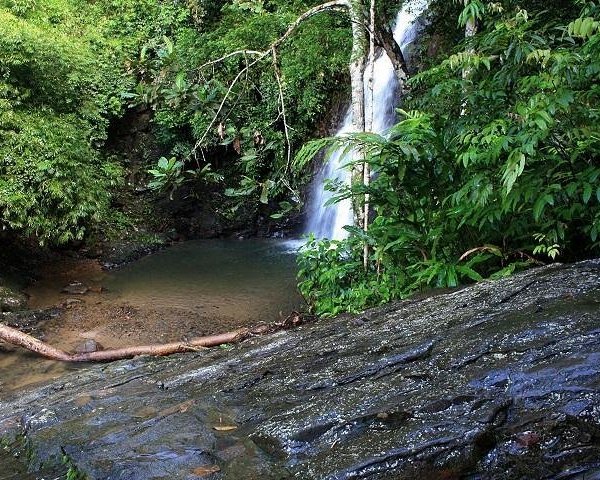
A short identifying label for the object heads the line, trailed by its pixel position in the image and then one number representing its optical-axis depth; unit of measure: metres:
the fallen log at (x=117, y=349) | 5.61
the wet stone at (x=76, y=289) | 8.36
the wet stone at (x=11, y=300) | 7.43
